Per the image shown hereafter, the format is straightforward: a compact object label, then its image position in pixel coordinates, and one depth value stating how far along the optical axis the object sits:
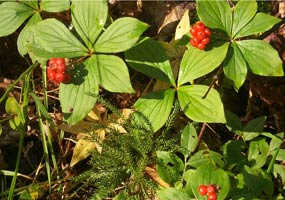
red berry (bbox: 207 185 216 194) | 1.81
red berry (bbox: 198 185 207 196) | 1.83
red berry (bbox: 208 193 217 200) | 1.80
